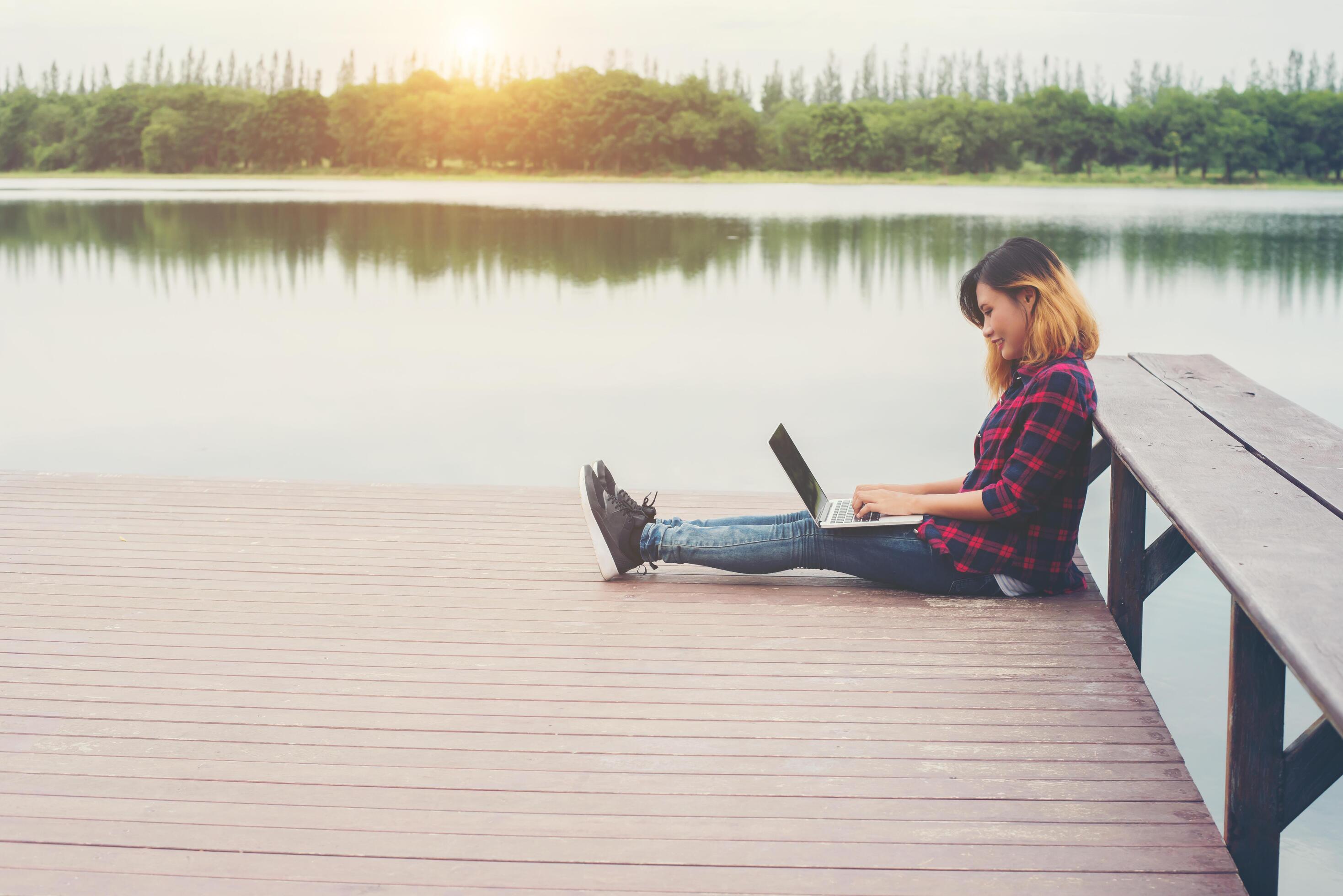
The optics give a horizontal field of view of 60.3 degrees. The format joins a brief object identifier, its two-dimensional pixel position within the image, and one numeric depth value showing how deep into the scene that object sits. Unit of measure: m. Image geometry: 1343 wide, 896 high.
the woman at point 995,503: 2.83
